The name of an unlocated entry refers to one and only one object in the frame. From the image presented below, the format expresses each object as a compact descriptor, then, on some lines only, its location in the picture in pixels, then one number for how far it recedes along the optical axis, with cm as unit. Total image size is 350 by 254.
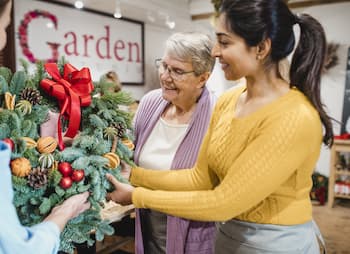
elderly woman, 151
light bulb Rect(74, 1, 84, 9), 377
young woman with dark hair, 102
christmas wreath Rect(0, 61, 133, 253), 93
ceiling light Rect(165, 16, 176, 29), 479
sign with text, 365
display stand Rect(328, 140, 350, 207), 424
